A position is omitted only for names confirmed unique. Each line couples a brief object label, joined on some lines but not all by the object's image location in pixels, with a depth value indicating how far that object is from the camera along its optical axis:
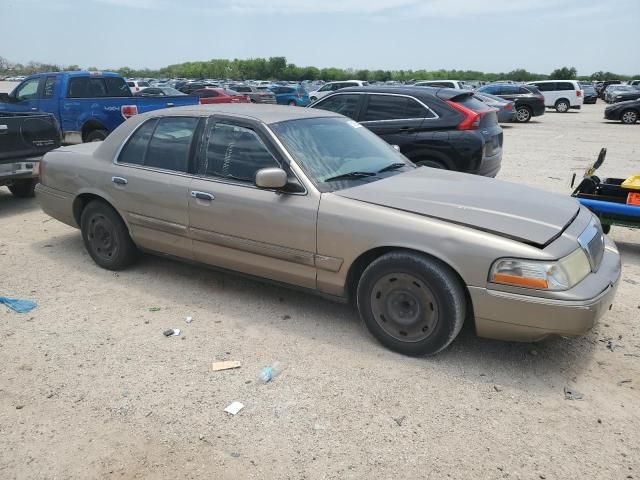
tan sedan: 3.21
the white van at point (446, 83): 23.88
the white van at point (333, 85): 24.09
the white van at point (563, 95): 29.98
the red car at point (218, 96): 22.64
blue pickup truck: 10.34
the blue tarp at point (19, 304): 4.32
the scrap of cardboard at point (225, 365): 3.48
